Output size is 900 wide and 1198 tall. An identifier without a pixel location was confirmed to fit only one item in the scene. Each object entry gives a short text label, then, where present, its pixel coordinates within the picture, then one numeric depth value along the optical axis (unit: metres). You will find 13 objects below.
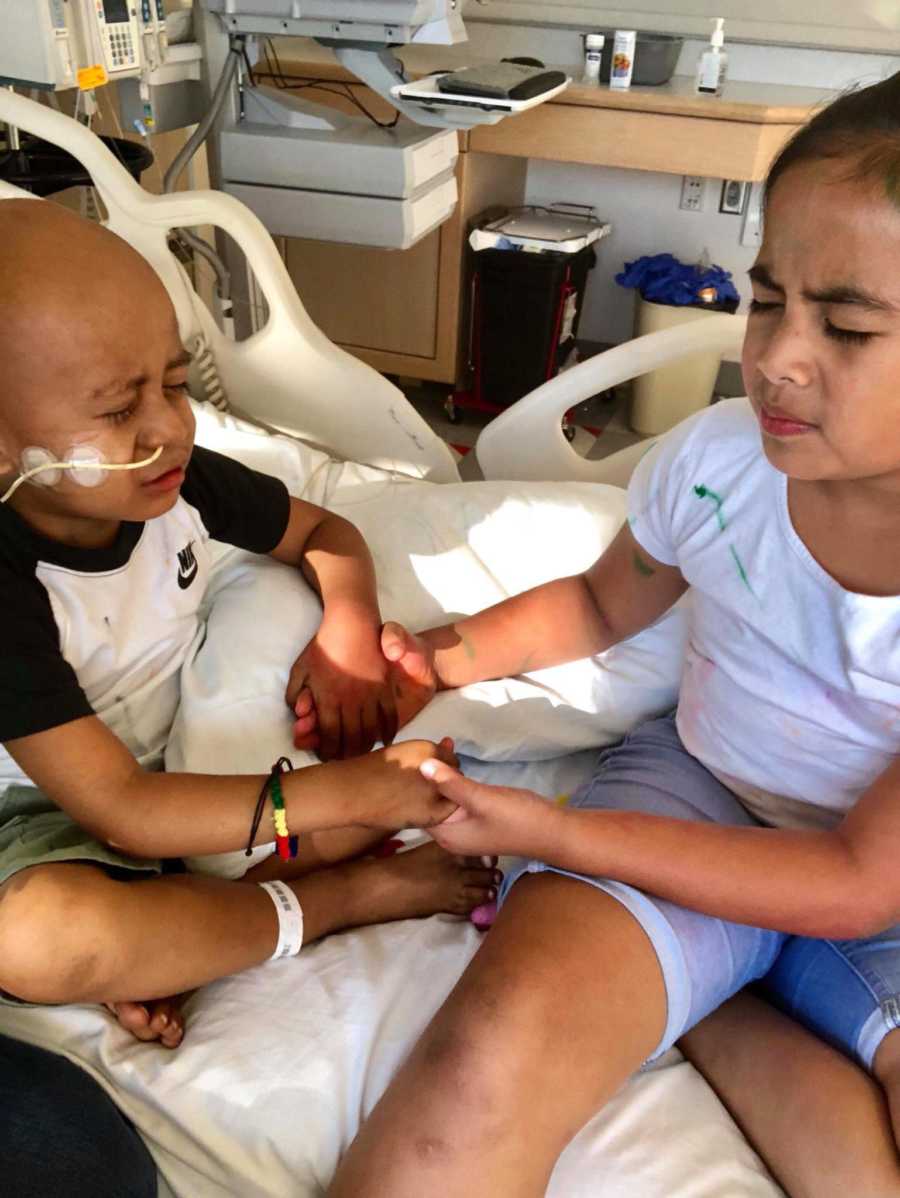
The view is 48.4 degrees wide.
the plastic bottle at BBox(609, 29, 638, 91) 2.64
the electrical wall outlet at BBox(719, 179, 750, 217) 3.03
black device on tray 1.81
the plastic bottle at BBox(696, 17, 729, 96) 2.63
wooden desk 2.49
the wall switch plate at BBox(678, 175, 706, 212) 3.08
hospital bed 0.78
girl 0.72
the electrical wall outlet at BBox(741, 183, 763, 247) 3.02
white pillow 1.04
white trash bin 2.87
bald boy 0.82
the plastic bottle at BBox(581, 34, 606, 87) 2.75
